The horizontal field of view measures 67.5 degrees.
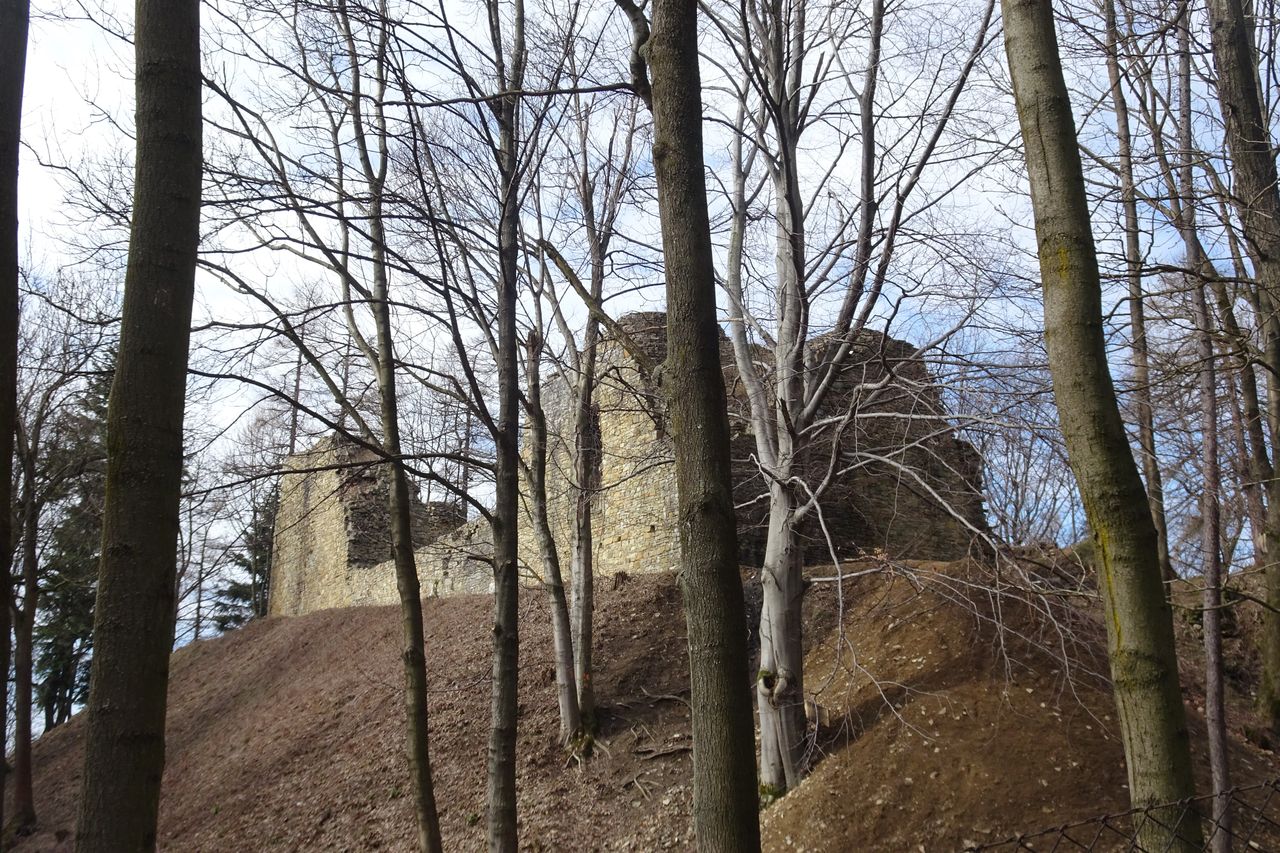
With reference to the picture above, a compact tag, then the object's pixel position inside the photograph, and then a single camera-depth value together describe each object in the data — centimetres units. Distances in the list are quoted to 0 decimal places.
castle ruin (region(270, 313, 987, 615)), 812
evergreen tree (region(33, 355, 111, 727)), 1502
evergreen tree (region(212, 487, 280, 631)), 2962
